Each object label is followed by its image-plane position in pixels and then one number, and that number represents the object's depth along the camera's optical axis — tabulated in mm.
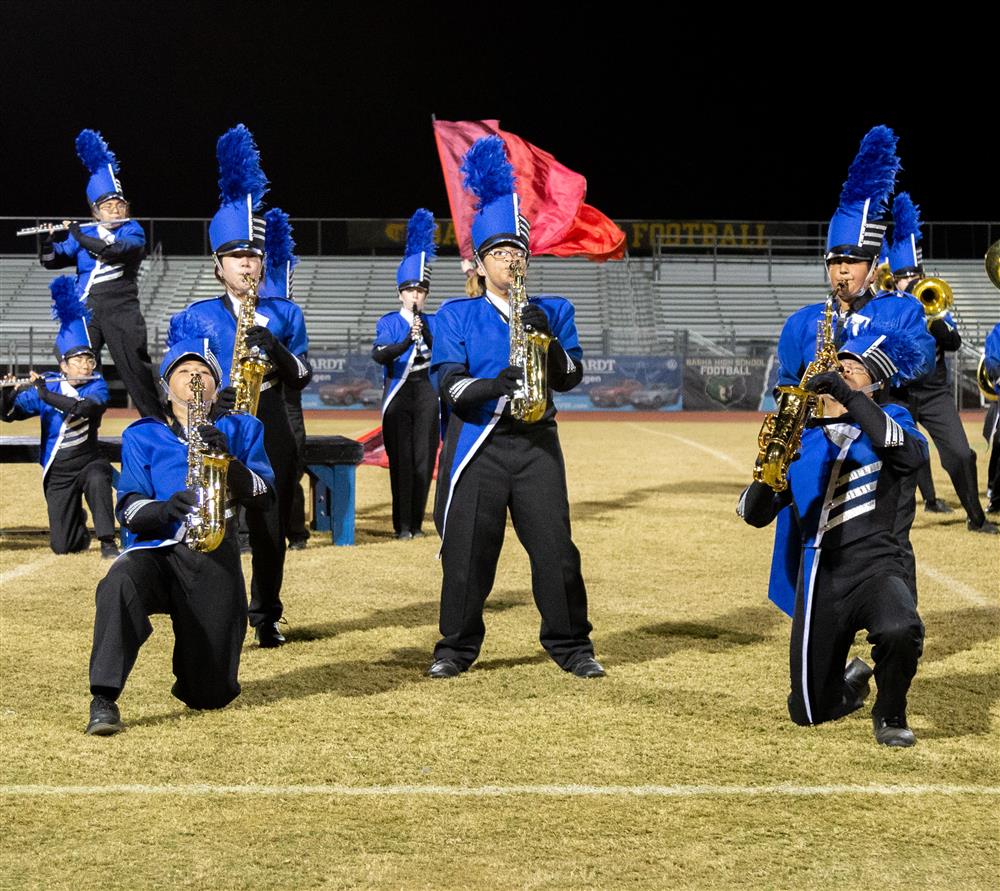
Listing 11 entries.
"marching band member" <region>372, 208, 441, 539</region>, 19062
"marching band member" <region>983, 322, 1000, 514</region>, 18609
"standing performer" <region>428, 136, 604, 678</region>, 10586
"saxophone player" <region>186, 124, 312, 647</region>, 11703
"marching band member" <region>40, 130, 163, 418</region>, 17750
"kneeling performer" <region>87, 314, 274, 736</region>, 8977
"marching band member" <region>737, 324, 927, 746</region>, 8758
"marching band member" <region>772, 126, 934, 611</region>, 9953
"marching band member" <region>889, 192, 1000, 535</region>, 18125
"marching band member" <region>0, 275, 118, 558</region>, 16922
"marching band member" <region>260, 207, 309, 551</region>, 16141
